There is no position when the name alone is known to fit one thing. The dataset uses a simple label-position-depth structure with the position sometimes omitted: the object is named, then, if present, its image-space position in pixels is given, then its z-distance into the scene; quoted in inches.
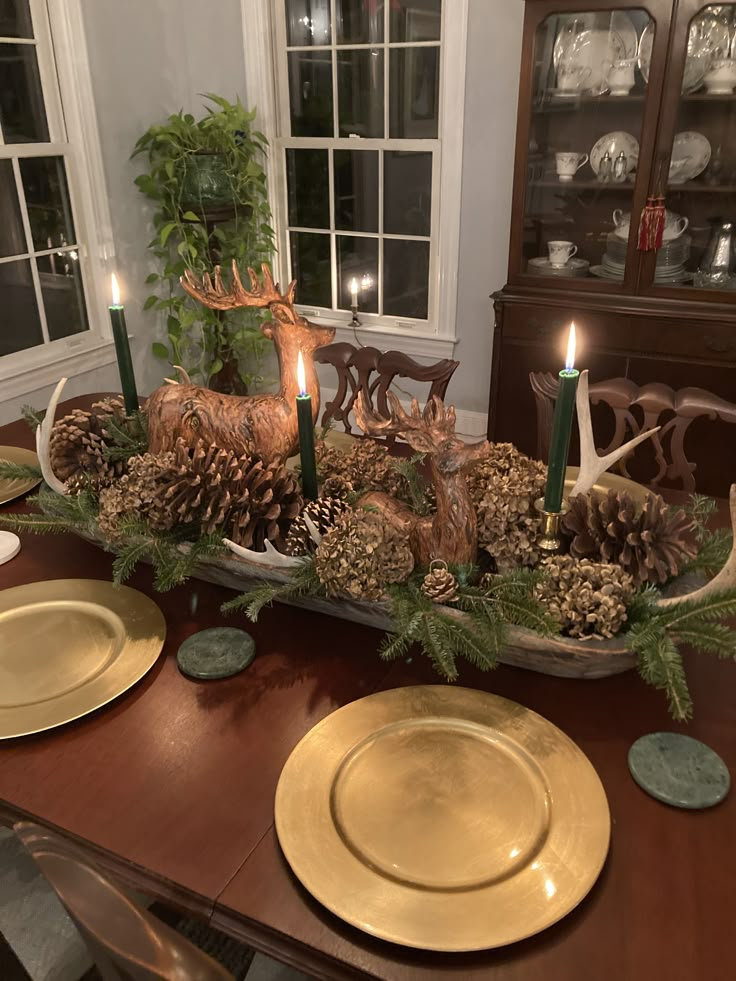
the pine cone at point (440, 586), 35.4
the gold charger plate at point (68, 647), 34.5
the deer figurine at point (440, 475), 35.9
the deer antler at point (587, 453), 40.3
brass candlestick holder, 36.0
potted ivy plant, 119.4
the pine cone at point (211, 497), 40.1
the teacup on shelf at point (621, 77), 97.1
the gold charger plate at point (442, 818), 24.9
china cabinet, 94.6
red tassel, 98.3
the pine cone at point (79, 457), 46.9
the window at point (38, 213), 103.5
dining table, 24.3
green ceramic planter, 119.3
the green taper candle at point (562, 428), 32.7
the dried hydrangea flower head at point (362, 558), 35.4
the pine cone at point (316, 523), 39.0
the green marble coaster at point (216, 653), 36.8
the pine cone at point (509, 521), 37.6
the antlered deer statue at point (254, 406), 44.2
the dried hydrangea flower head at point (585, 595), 33.0
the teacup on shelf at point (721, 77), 94.3
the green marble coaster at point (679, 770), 29.3
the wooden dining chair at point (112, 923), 22.7
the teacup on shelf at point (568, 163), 103.9
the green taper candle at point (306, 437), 38.3
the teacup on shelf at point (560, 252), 107.4
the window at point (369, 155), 117.4
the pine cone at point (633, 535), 35.9
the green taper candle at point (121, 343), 48.4
